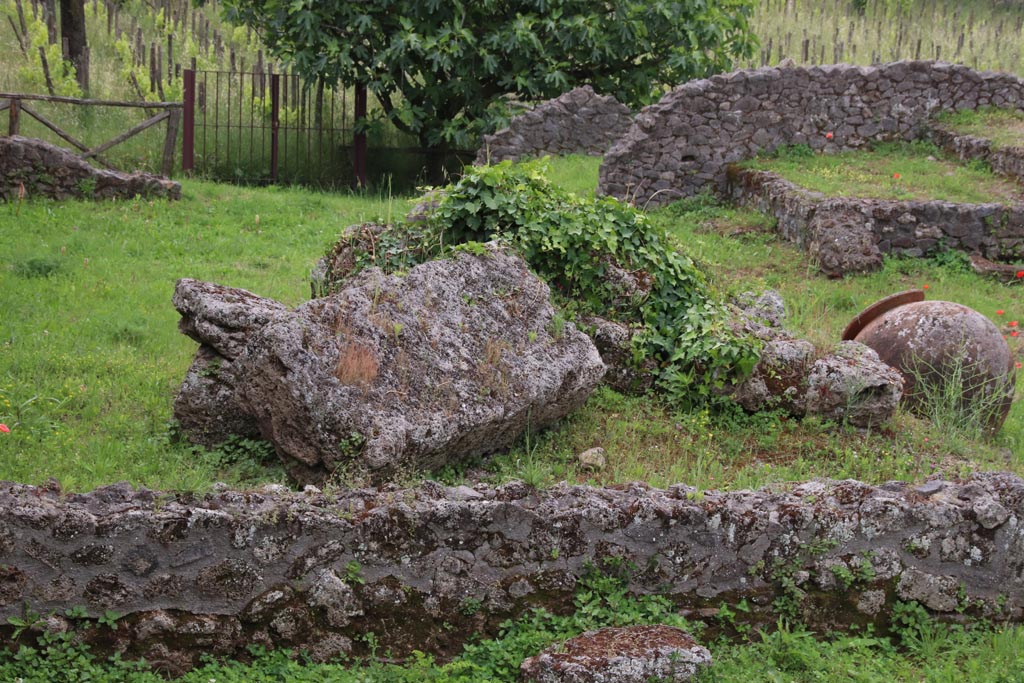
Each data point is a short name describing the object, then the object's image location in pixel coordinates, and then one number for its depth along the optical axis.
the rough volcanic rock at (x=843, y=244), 12.62
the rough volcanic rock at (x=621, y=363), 7.76
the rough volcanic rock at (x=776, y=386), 7.64
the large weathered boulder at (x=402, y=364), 6.07
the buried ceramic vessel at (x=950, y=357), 7.96
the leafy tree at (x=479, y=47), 17.44
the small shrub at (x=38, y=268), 10.21
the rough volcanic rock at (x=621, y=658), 4.38
